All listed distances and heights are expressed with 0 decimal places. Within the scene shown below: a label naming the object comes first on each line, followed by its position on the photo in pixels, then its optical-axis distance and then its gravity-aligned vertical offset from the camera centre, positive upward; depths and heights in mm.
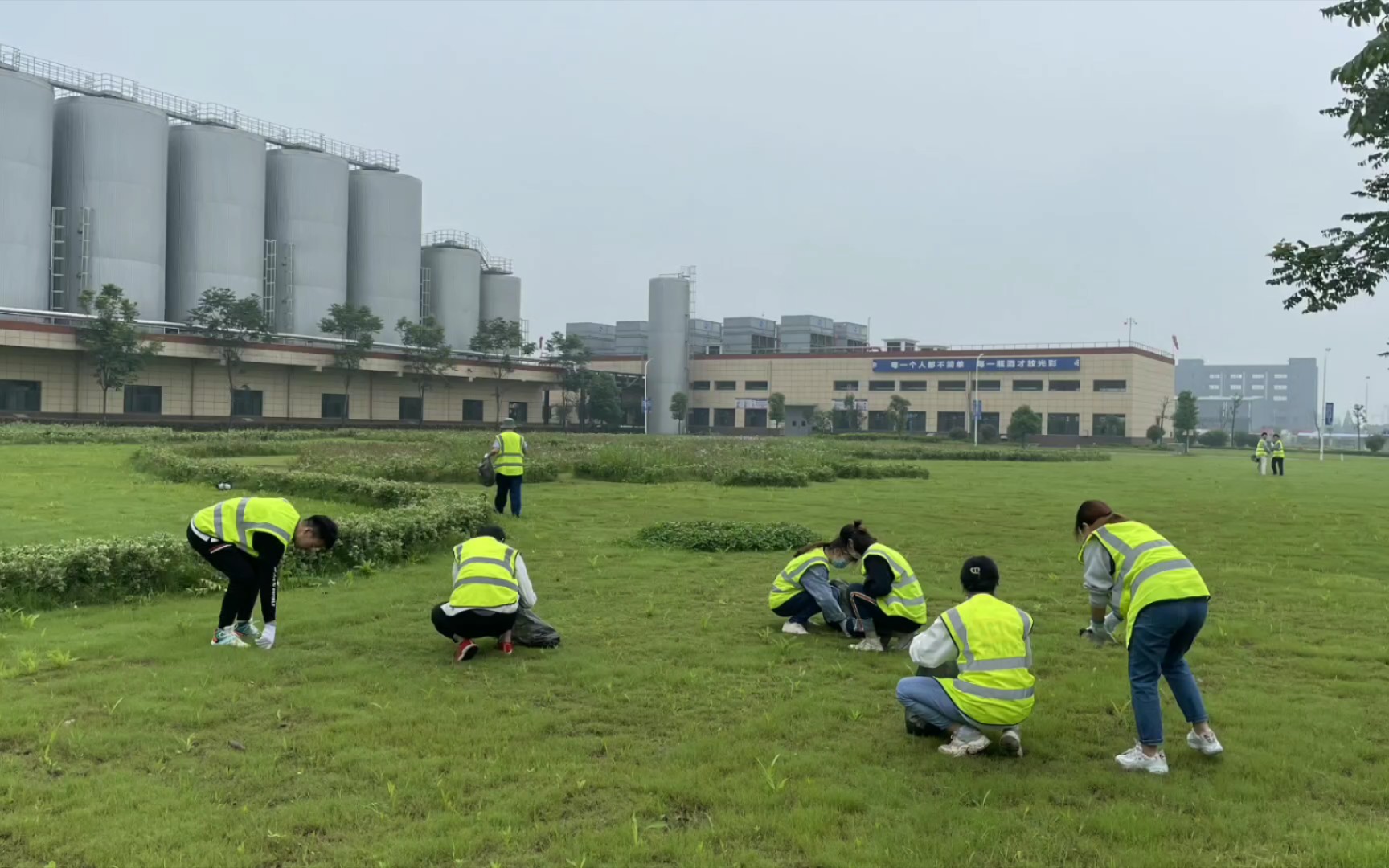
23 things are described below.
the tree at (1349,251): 8336 +1786
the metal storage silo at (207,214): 53188 +11051
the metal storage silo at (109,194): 48531 +11050
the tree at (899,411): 71625 +936
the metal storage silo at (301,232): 57719 +10992
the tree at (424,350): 60469 +4127
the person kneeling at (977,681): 5098 -1352
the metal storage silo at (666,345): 80000 +6299
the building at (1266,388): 166375 +7682
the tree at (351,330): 55625 +4956
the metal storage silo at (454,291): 69250 +9077
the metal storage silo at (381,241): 63000 +11453
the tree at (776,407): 76875 +1152
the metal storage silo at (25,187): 45250 +10569
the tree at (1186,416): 65750 +896
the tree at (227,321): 50156 +4819
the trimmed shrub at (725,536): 12422 -1517
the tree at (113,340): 44188 +3244
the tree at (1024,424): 63594 +165
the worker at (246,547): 6953 -964
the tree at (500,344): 66750 +5133
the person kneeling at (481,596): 6895 -1275
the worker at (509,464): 14602 -698
